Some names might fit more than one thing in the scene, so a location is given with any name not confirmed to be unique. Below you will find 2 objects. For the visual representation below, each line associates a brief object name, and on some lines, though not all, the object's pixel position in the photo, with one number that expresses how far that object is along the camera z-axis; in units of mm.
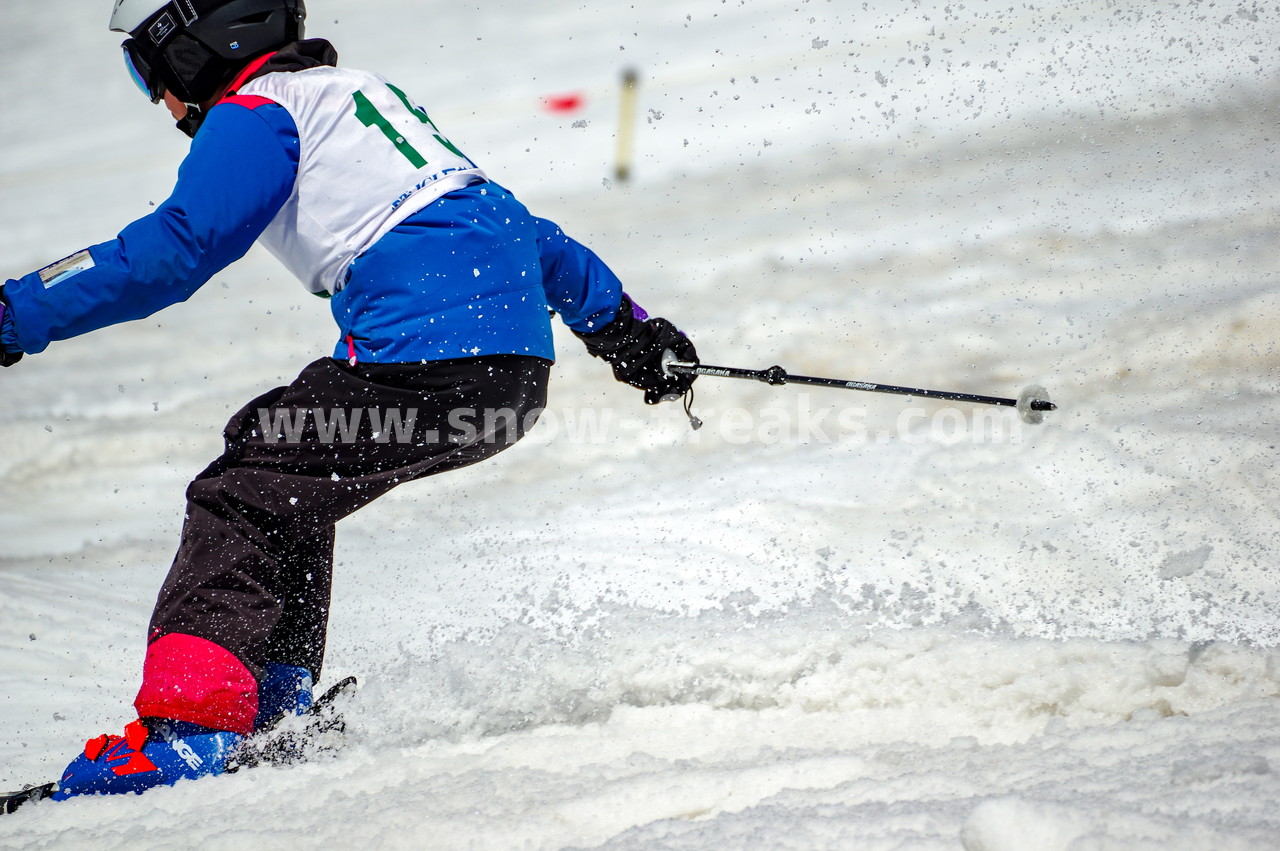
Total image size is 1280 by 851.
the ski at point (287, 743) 15654
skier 15648
